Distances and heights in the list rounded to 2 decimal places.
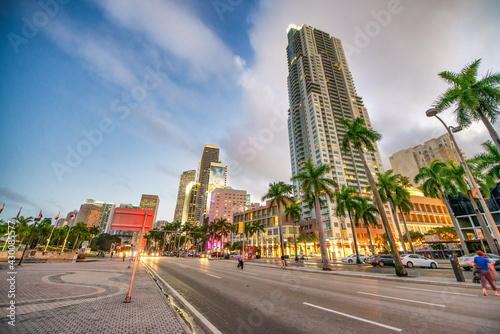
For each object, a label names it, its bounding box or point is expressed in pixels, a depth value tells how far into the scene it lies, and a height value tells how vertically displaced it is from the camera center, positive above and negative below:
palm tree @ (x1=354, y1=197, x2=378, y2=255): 42.62 +7.66
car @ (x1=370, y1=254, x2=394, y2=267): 26.31 -1.45
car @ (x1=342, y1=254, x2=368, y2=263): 37.56 -1.76
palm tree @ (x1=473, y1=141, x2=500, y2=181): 21.92 +9.26
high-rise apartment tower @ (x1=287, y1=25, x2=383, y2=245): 97.93 +77.56
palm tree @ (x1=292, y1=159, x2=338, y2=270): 27.28 +8.71
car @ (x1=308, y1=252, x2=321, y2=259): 71.94 -1.88
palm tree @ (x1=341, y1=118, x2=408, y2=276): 20.83 +11.47
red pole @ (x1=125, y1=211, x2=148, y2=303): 6.60 +0.61
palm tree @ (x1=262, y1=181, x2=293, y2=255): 40.09 +10.70
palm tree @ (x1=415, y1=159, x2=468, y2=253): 28.19 +9.28
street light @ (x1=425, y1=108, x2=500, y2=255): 11.73 +5.45
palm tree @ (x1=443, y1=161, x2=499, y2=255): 25.78 +9.07
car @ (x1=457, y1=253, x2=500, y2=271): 17.60 -0.91
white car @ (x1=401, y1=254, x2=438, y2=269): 21.91 -1.31
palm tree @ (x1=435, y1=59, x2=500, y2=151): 12.92 +9.61
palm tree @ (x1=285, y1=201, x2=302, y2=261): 47.25 +8.35
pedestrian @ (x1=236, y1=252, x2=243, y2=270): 21.73 -1.15
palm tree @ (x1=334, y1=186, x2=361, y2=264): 40.00 +9.01
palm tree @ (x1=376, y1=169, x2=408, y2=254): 34.88 +10.33
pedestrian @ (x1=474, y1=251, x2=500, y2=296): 8.46 -0.81
